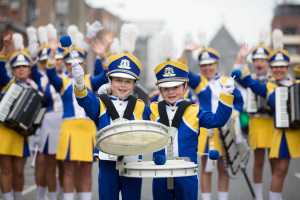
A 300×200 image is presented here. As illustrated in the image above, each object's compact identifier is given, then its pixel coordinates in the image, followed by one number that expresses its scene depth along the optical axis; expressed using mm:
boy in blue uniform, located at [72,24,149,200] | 10094
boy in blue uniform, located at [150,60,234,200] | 10172
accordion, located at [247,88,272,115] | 16531
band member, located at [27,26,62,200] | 16766
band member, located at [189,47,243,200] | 15906
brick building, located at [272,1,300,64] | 130875
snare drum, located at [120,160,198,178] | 8594
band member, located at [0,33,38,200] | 15961
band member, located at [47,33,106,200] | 15469
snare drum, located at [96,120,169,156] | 8516
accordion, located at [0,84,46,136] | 15734
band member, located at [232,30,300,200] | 15195
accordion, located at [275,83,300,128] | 14797
